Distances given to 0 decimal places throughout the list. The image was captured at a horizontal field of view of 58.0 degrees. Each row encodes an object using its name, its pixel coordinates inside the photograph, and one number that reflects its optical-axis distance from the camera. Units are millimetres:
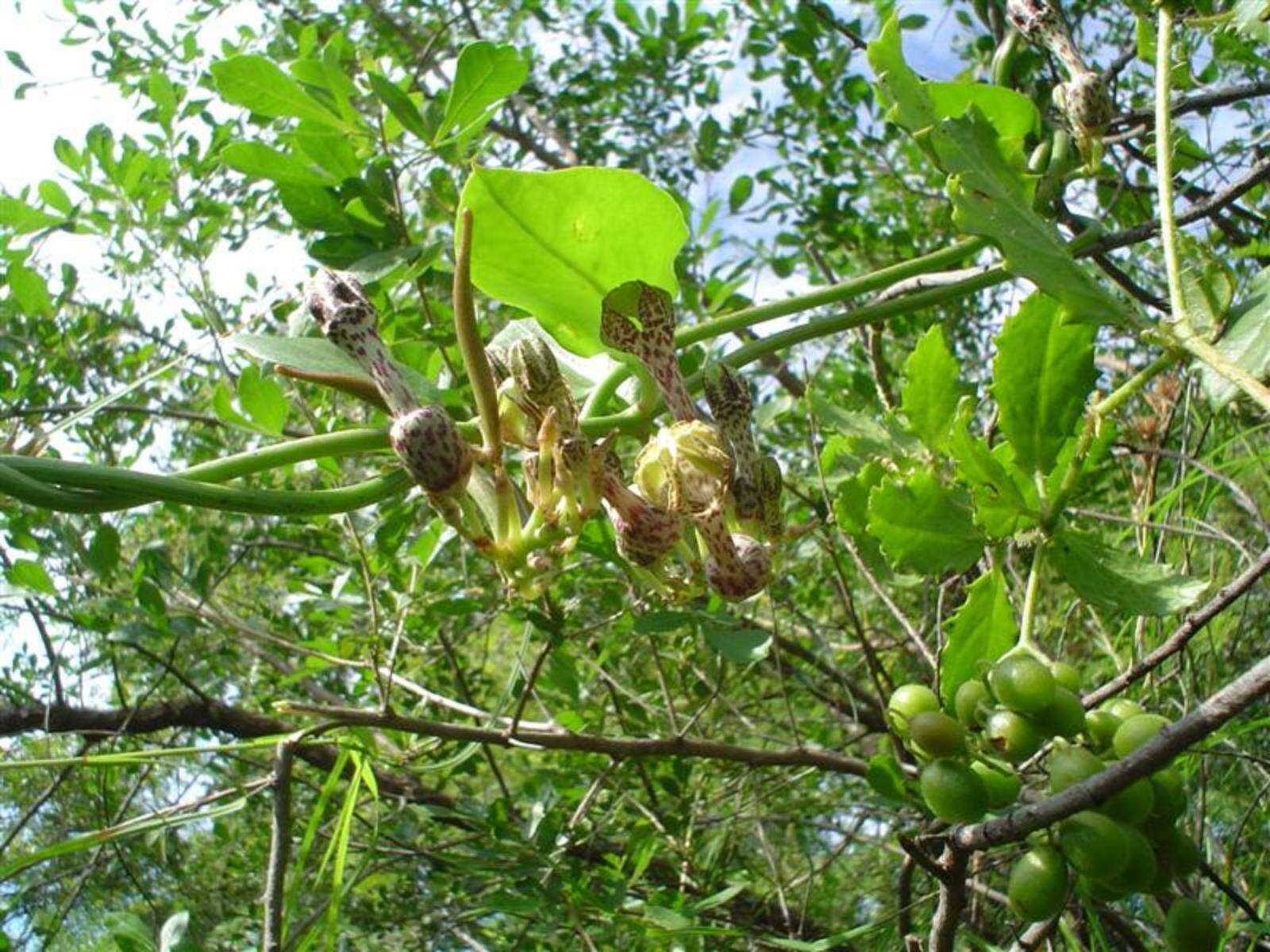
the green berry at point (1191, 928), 176
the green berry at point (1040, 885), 175
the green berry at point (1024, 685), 168
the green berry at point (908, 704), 186
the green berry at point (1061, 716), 173
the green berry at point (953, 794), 170
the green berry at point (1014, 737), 173
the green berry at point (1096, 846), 162
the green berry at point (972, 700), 186
